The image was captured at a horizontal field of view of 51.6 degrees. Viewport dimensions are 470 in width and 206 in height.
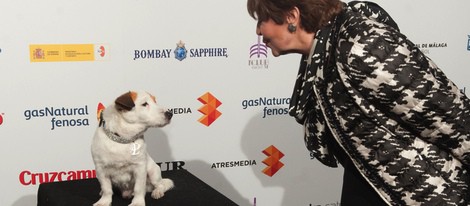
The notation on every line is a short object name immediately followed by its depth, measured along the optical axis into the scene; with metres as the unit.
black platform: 1.34
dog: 1.27
